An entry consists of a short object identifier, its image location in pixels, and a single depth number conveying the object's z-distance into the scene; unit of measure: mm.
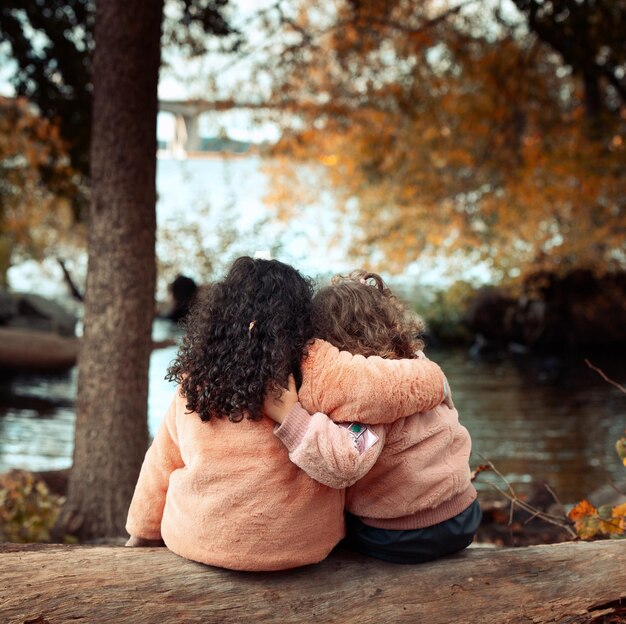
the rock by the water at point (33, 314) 16203
